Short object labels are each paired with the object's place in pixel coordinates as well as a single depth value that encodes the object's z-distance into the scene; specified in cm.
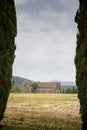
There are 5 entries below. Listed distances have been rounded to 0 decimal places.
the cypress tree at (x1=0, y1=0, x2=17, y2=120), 1381
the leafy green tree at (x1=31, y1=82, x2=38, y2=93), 15139
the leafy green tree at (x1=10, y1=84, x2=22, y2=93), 14415
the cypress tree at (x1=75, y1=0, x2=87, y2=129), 1290
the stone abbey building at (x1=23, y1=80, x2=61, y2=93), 15725
